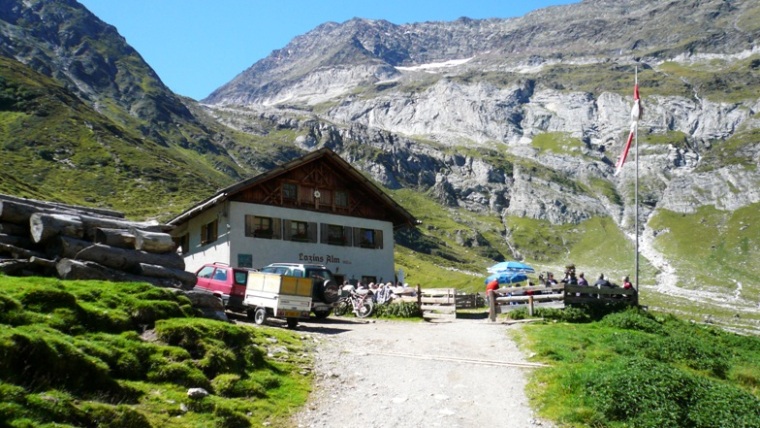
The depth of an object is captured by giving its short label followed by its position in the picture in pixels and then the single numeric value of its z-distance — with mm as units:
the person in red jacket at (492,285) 30052
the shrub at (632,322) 24859
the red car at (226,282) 26781
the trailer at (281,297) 23938
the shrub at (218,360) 13138
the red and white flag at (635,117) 35656
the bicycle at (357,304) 31719
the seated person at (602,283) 30934
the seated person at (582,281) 31641
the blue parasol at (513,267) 41906
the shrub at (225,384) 12477
